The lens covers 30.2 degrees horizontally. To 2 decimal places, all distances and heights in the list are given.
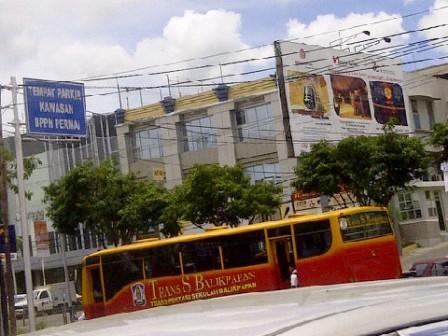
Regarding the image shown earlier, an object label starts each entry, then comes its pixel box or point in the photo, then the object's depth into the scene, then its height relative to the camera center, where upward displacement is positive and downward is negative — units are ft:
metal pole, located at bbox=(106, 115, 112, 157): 163.28 +23.10
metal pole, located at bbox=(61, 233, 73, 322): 104.42 -2.87
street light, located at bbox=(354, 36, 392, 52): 88.15 +20.57
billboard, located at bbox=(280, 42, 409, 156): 134.21 +23.69
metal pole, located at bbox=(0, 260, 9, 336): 77.41 -3.32
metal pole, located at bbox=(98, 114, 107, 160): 163.53 +24.24
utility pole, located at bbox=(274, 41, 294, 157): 131.75 +22.98
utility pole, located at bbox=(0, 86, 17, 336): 74.27 +2.78
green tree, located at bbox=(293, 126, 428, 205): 103.40 +7.87
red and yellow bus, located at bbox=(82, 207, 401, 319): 75.61 -1.39
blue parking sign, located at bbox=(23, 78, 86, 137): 73.46 +14.43
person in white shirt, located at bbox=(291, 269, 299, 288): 71.87 -3.51
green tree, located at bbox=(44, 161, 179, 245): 114.73 +8.37
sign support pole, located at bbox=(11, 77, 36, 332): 79.20 +6.58
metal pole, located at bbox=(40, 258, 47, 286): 172.55 +1.73
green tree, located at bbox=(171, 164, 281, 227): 110.22 +6.56
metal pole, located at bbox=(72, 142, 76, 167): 167.12 +21.98
